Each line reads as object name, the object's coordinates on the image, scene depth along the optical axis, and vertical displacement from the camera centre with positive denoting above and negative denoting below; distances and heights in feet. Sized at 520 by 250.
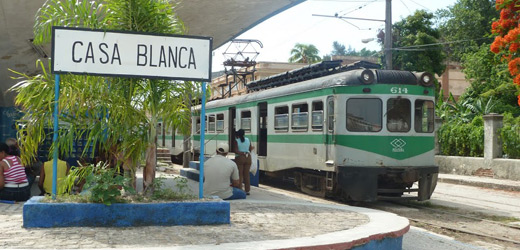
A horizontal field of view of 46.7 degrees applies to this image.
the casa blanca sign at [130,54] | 24.39 +3.35
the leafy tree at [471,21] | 161.17 +31.72
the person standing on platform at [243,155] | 42.53 -1.39
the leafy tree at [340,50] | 385.91 +55.83
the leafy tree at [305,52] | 252.83 +35.50
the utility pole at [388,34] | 73.72 +12.70
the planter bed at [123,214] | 23.26 -3.18
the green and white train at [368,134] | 41.09 +0.22
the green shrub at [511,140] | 65.72 -0.22
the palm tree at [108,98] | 24.54 +1.53
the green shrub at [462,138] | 73.20 -0.06
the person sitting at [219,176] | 35.91 -2.44
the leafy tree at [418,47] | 124.47 +19.17
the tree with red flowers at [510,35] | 43.27 +7.66
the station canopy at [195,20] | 47.93 +10.36
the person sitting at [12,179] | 31.89 -2.42
